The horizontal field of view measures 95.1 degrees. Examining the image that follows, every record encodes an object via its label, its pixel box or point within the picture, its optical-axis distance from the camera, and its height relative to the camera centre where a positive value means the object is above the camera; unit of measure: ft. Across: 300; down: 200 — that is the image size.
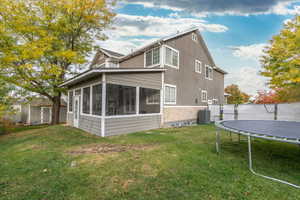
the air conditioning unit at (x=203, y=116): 40.14 -4.22
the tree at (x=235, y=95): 81.23 +4.53
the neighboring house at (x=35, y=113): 50.96 -4.54
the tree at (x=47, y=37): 27.84 +15.32
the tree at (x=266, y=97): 49.07 +2.09
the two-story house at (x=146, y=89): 22.16 +2.70
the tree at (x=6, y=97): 27.53 +0.94
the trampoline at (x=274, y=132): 9.17 -2.38
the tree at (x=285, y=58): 26.71 +9.43
